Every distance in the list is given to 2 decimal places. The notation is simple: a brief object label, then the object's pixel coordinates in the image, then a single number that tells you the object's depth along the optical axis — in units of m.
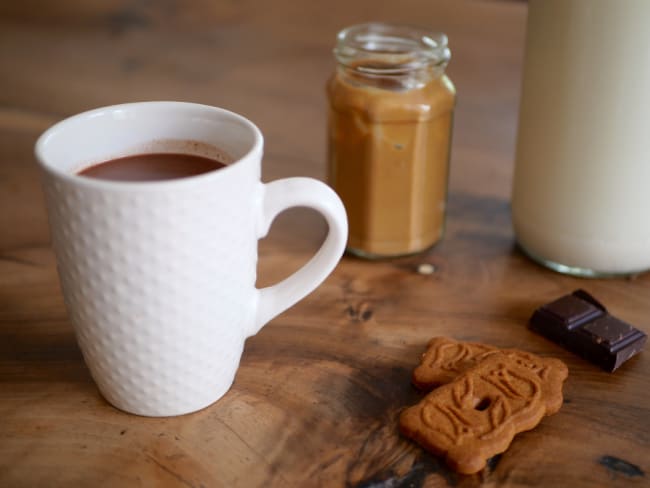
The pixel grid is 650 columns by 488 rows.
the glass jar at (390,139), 0.85
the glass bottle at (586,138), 0.75
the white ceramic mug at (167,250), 0.58
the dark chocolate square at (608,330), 0.72
